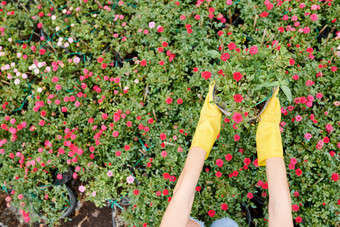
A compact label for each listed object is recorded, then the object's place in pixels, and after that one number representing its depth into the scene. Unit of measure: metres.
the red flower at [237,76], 1.48
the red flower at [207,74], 1.91
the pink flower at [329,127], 1.98
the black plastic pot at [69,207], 2.32
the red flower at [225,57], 1.60
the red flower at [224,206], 1.88
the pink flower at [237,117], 1.50
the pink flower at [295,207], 1.77
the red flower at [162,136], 2.12
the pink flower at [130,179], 2.12
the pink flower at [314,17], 2.24
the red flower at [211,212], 1.88
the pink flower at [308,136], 1.96
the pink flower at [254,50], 1.57
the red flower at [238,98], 1.48
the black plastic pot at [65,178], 2.44
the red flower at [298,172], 1.85
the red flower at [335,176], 1.77
